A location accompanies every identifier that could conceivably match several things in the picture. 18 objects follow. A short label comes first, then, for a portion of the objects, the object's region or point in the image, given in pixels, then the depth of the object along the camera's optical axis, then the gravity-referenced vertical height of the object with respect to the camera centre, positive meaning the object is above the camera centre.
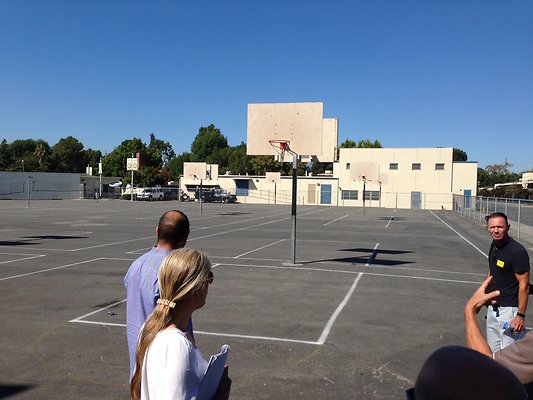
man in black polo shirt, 4.95 -0.95
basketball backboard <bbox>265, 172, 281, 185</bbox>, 66.94 +1.35
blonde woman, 2.06 -0.69
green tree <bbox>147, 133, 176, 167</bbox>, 167.38 +13.17
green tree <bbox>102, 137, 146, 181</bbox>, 106.06 +6.24
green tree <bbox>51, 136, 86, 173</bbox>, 111.25 +6.52
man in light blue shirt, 3.31 -0.67
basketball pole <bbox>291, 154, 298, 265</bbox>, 13.98 -0.99
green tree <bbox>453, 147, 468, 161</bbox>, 136.21 +10.14
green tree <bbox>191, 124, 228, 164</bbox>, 145.59 +13.16
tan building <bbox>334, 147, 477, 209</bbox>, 62.19 +1.62
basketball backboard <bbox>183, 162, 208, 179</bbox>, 52.47 +1.66
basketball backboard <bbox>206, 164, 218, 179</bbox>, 53.41 +1.63
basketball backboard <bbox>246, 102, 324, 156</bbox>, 15.48 +2.02
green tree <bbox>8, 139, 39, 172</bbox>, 103.62 +6.11
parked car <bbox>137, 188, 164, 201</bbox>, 69.89 -1.44
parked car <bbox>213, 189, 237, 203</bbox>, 69.94 -1.52
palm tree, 104.94 +6.17
